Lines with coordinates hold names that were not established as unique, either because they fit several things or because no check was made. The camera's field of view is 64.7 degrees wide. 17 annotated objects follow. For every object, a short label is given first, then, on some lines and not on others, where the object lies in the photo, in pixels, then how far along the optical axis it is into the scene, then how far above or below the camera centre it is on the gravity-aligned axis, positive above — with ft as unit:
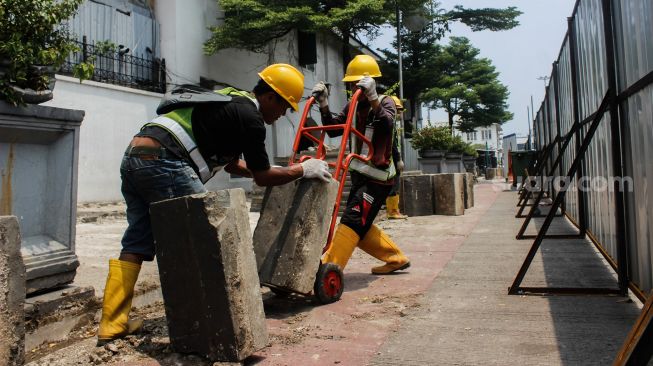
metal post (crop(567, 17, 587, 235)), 20.36 +3.17
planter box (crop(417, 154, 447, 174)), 54.85 +3.22
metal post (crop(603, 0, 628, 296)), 11.73 +0.92
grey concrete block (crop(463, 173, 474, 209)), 37.37 +0.27
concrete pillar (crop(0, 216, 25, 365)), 7.42 -1.20
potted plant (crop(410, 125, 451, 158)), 54.85 +5.74
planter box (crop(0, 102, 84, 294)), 9.87 +0.50
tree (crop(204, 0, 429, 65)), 51.67 +19.58
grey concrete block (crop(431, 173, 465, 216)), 31.78 +0.04
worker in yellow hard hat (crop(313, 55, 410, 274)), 13.46 +0.60
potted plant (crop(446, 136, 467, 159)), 58.99 +5.58
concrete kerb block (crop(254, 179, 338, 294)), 11.09 -0.79
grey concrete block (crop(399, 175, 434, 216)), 32.35 +0.02
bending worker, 9.40 +0.81
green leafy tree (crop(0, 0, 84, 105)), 9.38 +3.03
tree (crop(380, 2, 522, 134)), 95.81 +28.66
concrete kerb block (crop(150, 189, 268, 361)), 8.10 -1.17
